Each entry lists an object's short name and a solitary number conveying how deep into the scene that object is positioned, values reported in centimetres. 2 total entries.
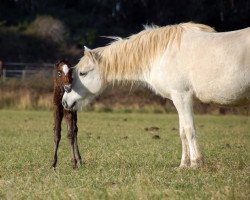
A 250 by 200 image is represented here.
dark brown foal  2062
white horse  1950
